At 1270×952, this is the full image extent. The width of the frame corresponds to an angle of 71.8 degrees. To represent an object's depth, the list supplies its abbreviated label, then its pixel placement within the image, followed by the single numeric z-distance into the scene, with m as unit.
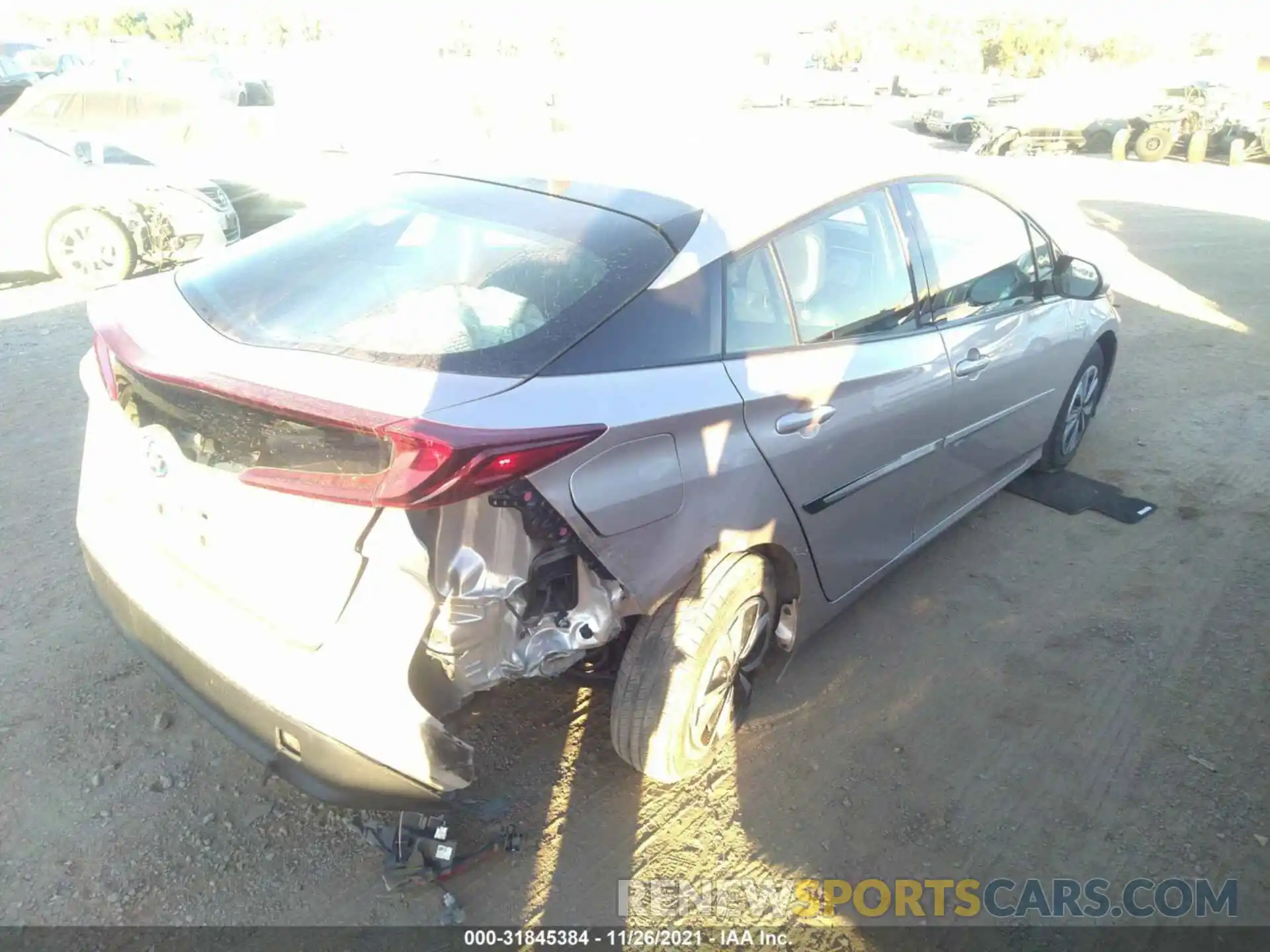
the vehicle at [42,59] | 20.89
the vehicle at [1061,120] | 17.64
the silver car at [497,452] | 1.88
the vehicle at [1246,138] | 16.72
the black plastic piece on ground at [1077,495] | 4.27
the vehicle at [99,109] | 7.93
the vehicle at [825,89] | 26.70
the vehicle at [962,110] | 19.52
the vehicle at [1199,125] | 16.97
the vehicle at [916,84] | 30.08
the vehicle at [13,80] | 18.62
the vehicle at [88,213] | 7.18
